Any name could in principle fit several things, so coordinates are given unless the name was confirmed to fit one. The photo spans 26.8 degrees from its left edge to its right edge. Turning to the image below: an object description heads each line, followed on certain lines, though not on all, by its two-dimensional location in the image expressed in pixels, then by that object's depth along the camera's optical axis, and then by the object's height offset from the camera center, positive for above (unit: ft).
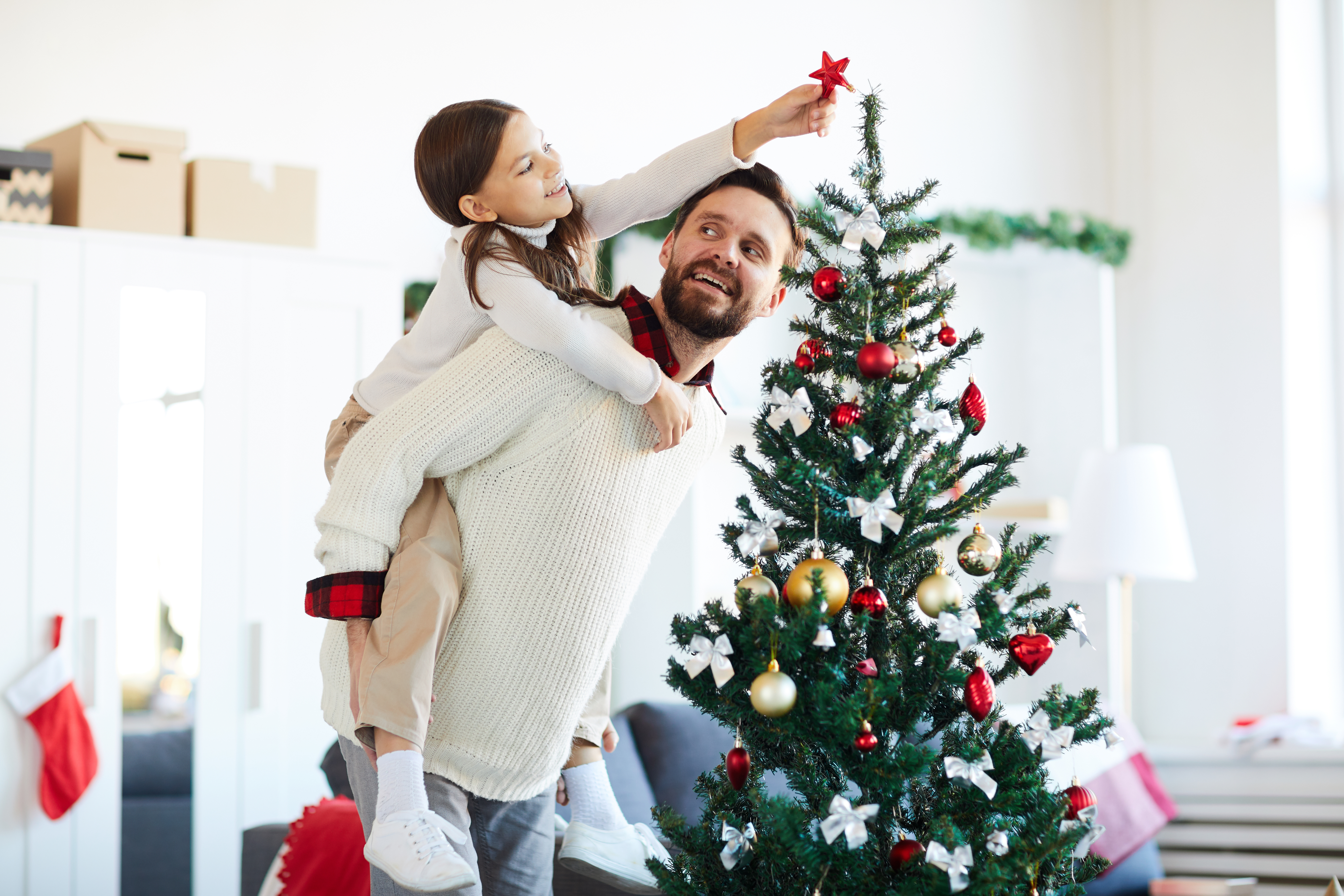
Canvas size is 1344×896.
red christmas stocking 18.09 -1.74
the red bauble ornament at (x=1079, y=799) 11.85 -0.95
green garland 27.03 +4.16
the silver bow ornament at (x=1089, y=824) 11.74 -1.02
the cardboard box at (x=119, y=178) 19.18 +3.47
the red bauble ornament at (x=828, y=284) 12.16 +1.23
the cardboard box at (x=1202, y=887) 18.58 -3.39
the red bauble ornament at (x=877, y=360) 11.90 +0.86
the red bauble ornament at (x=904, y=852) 11.65 -1.09
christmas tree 11.65 -0.28
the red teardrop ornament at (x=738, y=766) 11.98 -0.83
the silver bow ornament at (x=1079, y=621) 12.05 -0.24
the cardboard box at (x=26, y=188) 18.88 +3.29
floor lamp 24.77 +0.11
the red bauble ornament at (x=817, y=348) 12.24 +0.95
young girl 11.56 +0.99
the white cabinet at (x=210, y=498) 18.44 +0.34
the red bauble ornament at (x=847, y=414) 11.97 +0.64
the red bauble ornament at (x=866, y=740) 11.59 -0.64
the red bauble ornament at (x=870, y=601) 11.87 -0.13
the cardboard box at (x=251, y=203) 20.08 +3.38
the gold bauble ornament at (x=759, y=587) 11.91 -0.07
